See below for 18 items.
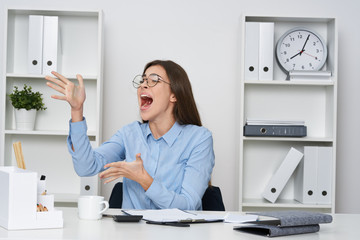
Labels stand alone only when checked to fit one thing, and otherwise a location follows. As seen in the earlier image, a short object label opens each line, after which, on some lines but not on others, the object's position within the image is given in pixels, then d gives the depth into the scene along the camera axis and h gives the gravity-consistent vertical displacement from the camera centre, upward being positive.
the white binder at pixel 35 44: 3.21 +0.50
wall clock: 3.42 +0.54
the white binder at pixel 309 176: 3.25 -0.34
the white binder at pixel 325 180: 3.25 -0.36
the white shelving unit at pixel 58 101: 3.45 +0.18
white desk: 1.36 -0.33
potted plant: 3.23 +0.09
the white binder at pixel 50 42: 3.22 +0.52
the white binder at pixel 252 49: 3.28 +0.51
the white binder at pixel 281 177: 3.28 -0.35
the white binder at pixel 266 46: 3.29 +0.54
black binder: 3.24 -0.04
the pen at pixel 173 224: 1.54 -0.32
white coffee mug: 1.61 -0.29
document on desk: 1.61 -0.32
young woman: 1.97 -0.11
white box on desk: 1.41 -0.25
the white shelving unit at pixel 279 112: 3.50 +0.10
